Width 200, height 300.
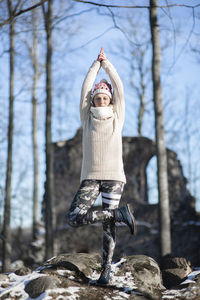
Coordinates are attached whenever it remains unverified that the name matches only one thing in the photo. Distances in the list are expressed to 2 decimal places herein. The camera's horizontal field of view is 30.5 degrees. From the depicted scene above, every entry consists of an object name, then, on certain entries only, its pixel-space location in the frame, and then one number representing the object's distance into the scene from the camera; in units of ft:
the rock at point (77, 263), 16.30
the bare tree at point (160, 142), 26.30
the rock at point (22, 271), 16.87
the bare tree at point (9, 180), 34.22
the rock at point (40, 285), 14.20
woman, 14.15
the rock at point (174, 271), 17.47
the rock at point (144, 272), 15.86
